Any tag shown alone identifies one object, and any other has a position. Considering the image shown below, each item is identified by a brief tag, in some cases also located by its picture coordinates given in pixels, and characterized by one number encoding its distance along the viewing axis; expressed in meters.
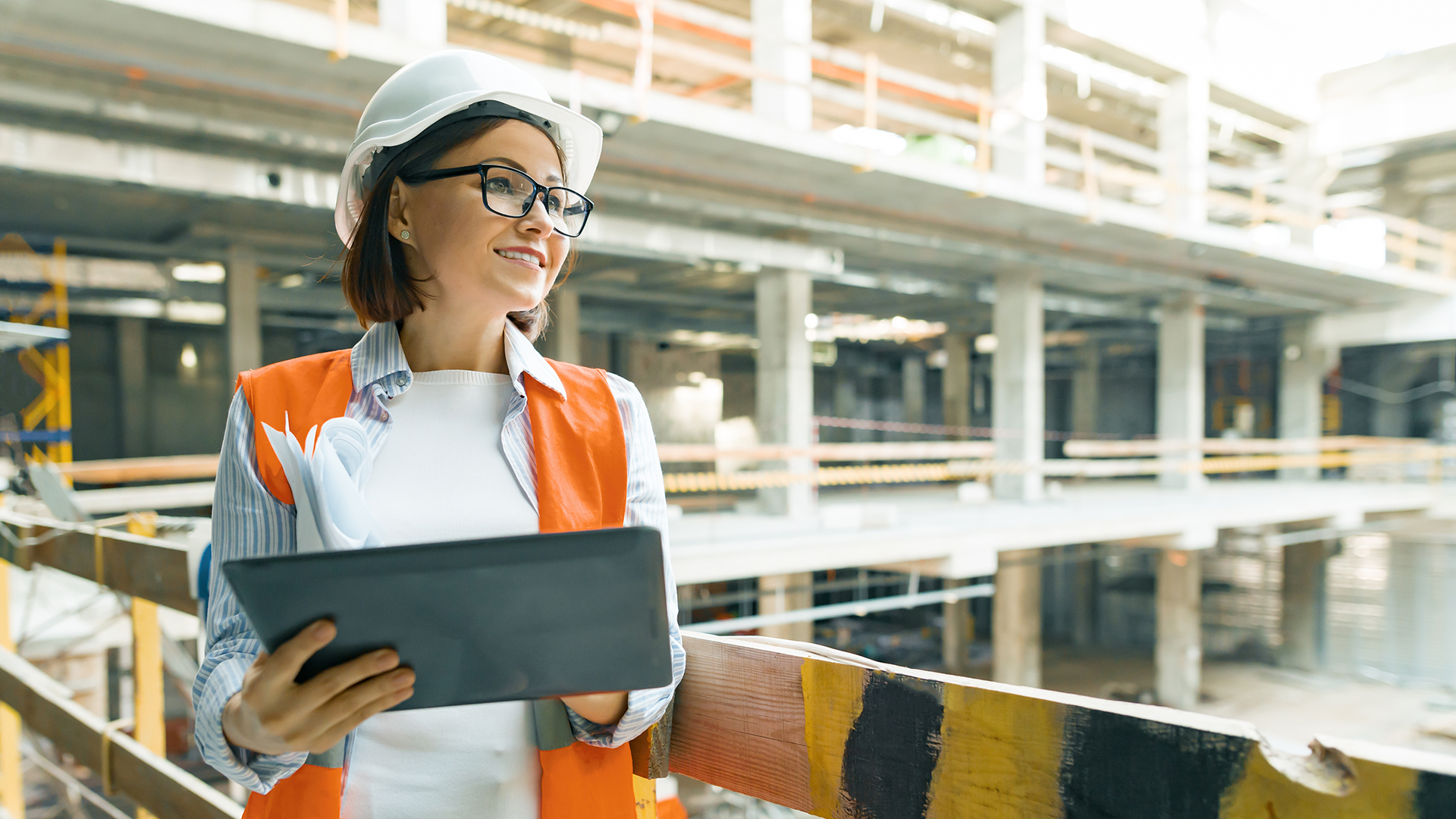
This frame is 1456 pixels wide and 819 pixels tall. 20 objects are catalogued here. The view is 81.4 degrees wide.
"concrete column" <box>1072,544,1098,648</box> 24.23
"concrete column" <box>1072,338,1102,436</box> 25.56
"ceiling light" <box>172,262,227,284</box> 13.00
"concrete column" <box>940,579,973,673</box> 19.00
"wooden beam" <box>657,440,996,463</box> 9.65
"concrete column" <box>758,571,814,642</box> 12.21
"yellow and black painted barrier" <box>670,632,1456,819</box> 0.82
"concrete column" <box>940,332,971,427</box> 24.56
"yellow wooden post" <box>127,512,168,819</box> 3.00
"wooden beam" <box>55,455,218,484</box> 8.23
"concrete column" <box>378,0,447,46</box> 7.02
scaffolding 10.29
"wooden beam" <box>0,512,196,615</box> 2.52
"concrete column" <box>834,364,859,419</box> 28.06
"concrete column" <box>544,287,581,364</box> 15.56
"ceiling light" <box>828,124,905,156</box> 9.55
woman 1.12
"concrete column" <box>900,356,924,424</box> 30.00
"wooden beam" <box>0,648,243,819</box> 2.33
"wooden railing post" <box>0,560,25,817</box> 4.40
